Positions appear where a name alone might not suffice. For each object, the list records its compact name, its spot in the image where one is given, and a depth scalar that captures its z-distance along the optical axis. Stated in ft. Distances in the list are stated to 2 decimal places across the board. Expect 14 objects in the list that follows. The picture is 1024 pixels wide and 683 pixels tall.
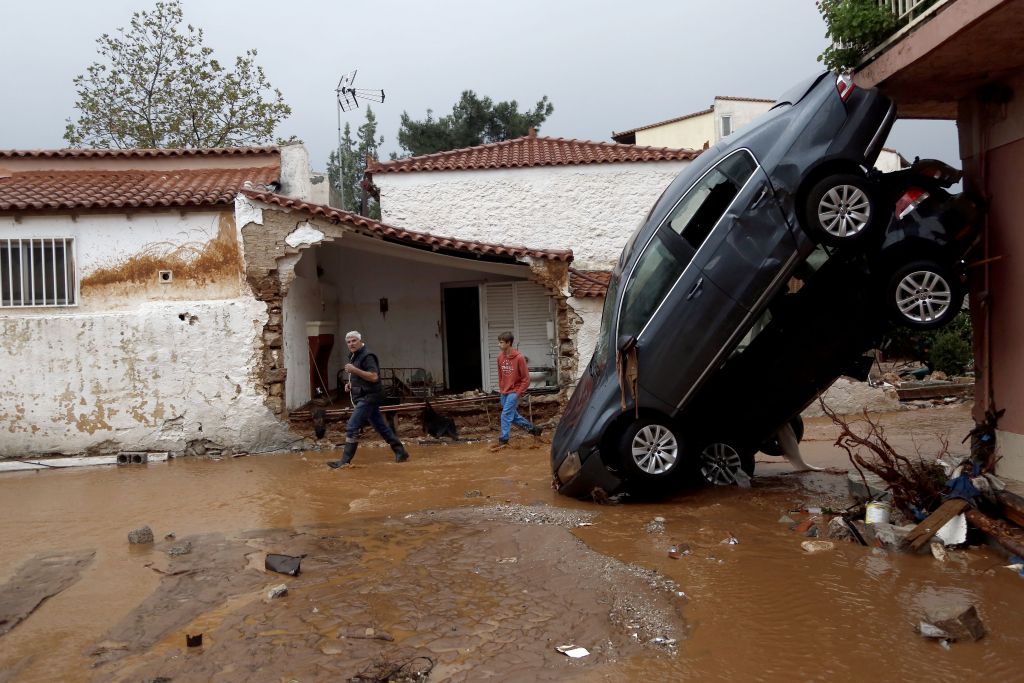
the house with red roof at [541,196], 54.95
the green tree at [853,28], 21.56
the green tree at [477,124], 107.55
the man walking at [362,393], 32.78
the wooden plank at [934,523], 17.70
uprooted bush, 19.88
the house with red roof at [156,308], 38.32
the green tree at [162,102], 87.40
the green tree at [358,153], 149.93
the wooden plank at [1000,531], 16.70
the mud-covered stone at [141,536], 21.71
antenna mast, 66.95
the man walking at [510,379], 37.29
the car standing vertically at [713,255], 20.33
